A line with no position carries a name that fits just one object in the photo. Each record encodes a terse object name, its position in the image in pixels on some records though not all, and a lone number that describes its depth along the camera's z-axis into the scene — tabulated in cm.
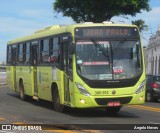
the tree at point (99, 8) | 4191
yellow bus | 1650
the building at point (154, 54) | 6368
